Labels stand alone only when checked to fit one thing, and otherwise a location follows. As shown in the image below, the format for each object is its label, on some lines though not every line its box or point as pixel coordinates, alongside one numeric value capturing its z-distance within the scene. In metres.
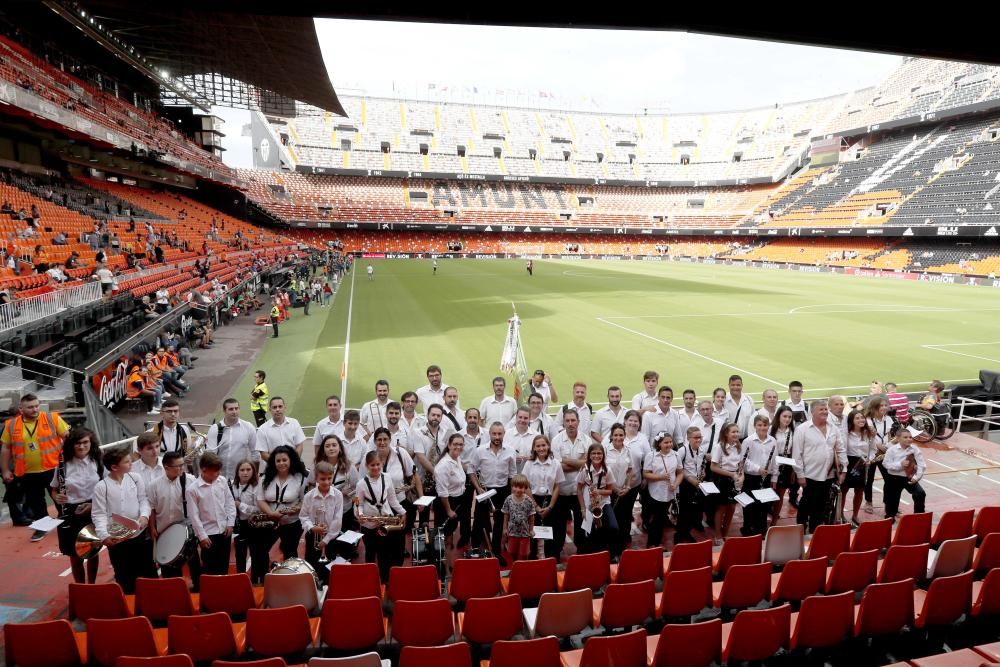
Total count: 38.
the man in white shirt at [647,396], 9.49
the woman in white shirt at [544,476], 6.92
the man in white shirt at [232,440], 7.42
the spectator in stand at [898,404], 11.55
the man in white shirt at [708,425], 8.15
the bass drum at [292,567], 5.29
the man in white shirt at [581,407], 8.76
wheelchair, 11.46
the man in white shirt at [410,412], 8.16
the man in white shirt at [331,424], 7.71
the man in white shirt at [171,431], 7.05
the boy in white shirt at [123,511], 5.63
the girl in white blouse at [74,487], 6.12
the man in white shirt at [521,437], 7.64
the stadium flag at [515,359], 12.17
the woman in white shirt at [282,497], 6.23
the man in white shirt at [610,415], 8.59
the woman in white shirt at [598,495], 6.88
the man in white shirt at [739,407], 8.98
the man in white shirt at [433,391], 9.42
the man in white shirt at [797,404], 9.34
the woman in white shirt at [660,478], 7.33
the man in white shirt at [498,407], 9.05
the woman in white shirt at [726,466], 7.60
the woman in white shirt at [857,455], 8.14
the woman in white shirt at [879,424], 8.41
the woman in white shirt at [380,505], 6.34
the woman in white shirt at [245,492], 6.21
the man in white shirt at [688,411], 8.70
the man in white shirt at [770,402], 8.99
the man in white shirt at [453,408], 8.59
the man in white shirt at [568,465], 7.13
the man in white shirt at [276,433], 7.59
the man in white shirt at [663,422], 8.56
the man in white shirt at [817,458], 7.52
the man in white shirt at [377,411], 8.67
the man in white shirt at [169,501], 5.95
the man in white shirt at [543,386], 9.91
